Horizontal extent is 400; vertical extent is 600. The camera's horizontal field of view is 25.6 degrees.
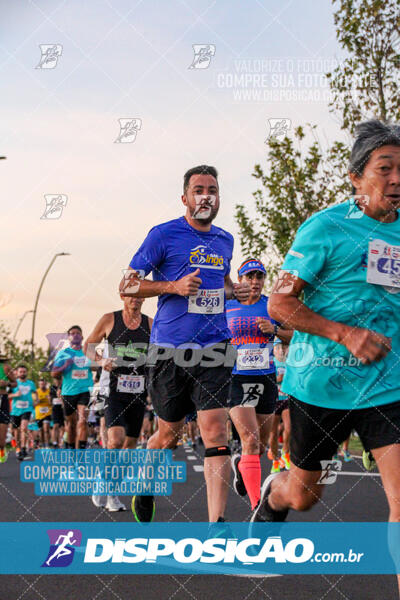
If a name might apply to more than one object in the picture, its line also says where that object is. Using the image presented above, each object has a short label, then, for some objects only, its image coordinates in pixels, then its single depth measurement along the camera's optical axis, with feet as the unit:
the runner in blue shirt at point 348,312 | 12.18
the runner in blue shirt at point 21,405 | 57.88
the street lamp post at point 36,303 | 110.22
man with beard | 17.98
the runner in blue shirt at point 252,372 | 24.41
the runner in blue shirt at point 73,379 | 42.47
